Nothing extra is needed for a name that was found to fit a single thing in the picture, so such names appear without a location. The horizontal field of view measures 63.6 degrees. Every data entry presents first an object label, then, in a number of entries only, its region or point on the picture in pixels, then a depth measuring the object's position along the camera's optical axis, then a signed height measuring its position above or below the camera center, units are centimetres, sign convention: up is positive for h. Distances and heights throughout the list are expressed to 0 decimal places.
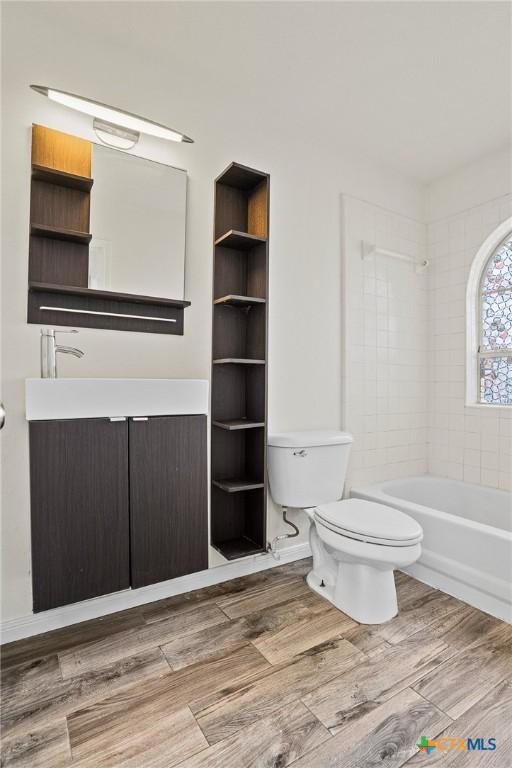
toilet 172 -63
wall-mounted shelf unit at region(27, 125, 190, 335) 164 +58
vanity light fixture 166 +113
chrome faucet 159 +10
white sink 144 -6
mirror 177 +70
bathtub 183 -81
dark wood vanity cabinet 142 -46
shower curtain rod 264 +84
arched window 268 +40
